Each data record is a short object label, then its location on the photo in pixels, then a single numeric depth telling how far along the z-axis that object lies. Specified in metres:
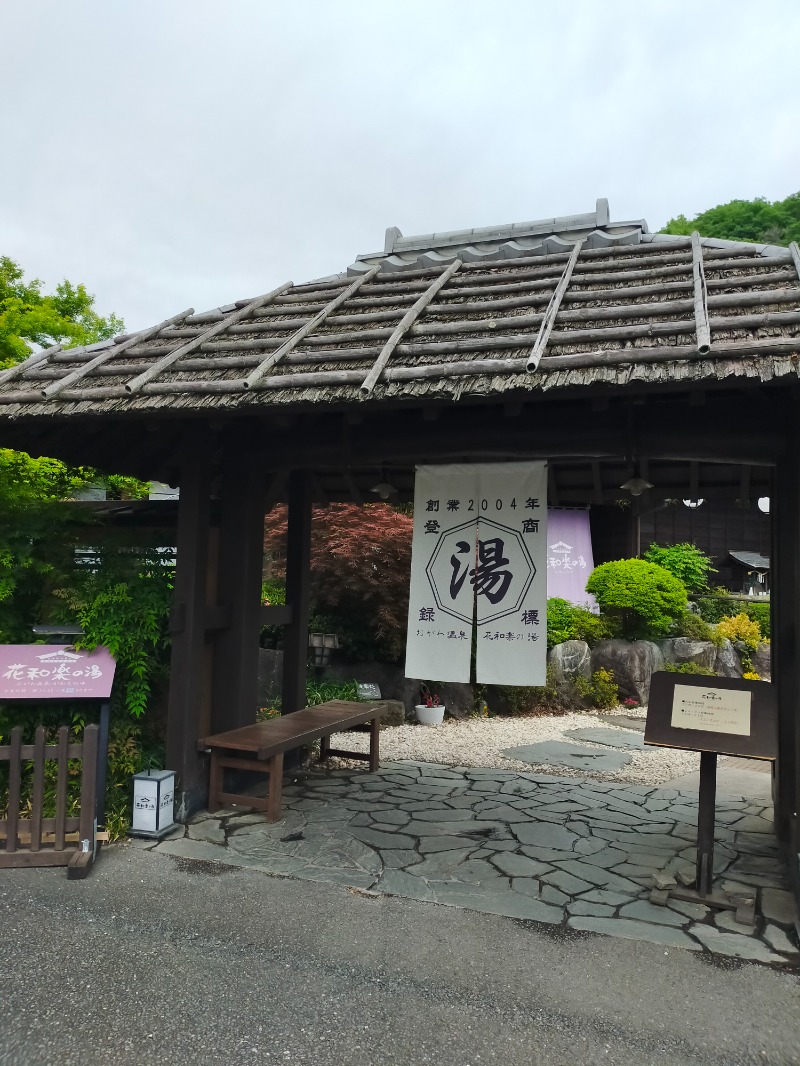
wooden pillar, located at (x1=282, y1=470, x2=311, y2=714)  8.09
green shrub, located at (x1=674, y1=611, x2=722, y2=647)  14.90
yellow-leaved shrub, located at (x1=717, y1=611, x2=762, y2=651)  15.41
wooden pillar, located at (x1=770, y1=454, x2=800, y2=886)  4.95
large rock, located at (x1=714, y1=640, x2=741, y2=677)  14.86
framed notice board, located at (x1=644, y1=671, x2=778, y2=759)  4.61
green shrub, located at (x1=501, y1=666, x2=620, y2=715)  12.68
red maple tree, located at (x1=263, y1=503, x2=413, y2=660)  11.55
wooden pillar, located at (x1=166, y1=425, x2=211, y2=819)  5.96
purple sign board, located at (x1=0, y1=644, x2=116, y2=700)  5.53
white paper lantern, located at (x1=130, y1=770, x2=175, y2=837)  5.50
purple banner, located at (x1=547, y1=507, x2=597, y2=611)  16.58
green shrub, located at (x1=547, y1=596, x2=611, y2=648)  13.87
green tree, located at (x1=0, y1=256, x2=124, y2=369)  11.55
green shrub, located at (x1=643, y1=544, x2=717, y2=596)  18.02
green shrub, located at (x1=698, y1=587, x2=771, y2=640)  16.75
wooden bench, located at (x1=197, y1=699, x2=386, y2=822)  6.00
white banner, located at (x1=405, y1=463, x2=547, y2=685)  5.55
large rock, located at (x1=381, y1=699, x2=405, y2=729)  11.38
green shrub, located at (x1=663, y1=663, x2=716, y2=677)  13.98
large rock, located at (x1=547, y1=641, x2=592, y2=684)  13.46
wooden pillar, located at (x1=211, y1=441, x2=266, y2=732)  6.54
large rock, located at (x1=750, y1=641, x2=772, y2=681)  15.33
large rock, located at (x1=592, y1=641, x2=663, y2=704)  13.92
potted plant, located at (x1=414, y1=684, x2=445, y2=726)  11.55
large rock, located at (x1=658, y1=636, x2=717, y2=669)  14.37
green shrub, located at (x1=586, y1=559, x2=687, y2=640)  14.32
